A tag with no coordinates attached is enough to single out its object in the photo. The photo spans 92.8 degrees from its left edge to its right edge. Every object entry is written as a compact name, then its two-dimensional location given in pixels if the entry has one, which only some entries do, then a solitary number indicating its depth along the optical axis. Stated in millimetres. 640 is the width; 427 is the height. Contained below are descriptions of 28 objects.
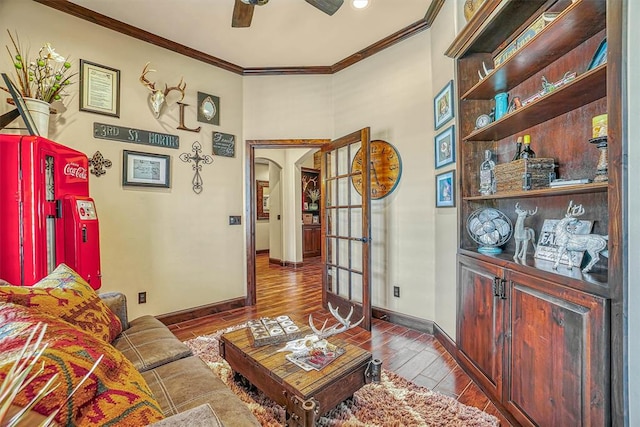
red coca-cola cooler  1882
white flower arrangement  2232
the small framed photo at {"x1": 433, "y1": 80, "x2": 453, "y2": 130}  2449
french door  2926
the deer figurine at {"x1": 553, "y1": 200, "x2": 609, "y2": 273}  1306
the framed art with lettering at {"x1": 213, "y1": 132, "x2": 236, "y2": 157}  3510
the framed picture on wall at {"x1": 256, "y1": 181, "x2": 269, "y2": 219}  8406
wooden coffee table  1299
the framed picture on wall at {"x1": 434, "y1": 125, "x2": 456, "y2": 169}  2409
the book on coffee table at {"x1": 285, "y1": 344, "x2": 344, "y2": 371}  1461
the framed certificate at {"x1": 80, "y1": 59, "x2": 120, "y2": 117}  2674
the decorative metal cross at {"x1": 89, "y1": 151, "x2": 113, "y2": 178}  2711
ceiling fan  2007
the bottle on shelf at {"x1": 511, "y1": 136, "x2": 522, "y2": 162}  1921
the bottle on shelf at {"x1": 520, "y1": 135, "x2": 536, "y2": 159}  1813
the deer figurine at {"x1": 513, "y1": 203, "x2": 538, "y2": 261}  1773
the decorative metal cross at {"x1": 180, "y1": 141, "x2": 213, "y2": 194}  3342
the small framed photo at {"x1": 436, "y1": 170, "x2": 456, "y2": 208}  2432
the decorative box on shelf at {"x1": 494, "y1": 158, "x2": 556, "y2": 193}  1687
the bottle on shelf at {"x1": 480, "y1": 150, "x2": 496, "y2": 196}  2037
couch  622
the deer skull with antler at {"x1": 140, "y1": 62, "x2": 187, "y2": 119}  2944
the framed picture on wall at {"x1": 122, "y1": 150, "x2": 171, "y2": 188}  2898
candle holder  1291
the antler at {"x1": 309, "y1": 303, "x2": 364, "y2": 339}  1621
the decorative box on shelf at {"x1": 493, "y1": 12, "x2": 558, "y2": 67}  1547
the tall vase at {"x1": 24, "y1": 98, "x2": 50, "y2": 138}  2182
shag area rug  1617
